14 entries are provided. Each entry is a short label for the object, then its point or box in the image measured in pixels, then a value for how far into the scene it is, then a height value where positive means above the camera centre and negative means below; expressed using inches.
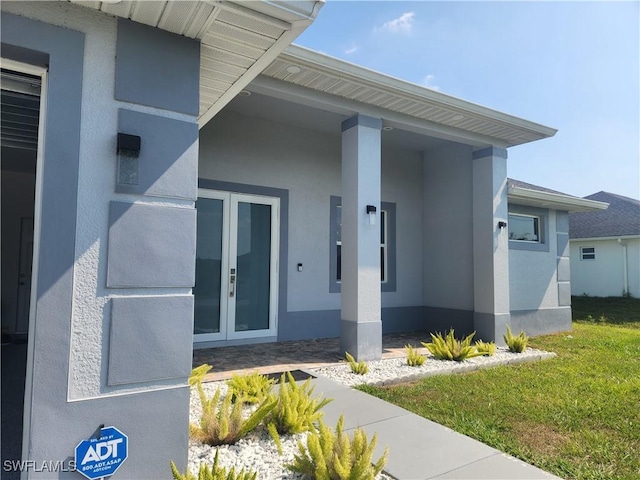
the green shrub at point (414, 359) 223.3 -49.5
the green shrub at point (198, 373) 147.5 -40.5
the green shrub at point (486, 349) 253.0 -49.1
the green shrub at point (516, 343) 265.3 -47.6
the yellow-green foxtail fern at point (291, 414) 129.4 -47.2
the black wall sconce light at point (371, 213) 234.7 +33.1
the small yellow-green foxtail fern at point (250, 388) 152.2 -46.3
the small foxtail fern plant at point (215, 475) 90.1 -46.7
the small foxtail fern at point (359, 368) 205.9 -50.2
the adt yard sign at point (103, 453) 91.7 -43.3
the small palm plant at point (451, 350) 236.4 -46.9
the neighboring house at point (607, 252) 630.5 +33.2
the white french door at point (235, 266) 264.7 +1.5
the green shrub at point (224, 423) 120.8 -47.0
